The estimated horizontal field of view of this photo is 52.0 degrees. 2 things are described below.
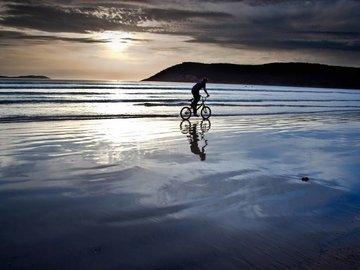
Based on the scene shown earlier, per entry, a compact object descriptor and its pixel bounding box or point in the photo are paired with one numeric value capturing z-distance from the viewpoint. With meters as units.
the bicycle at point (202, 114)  22.92
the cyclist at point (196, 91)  21.14
